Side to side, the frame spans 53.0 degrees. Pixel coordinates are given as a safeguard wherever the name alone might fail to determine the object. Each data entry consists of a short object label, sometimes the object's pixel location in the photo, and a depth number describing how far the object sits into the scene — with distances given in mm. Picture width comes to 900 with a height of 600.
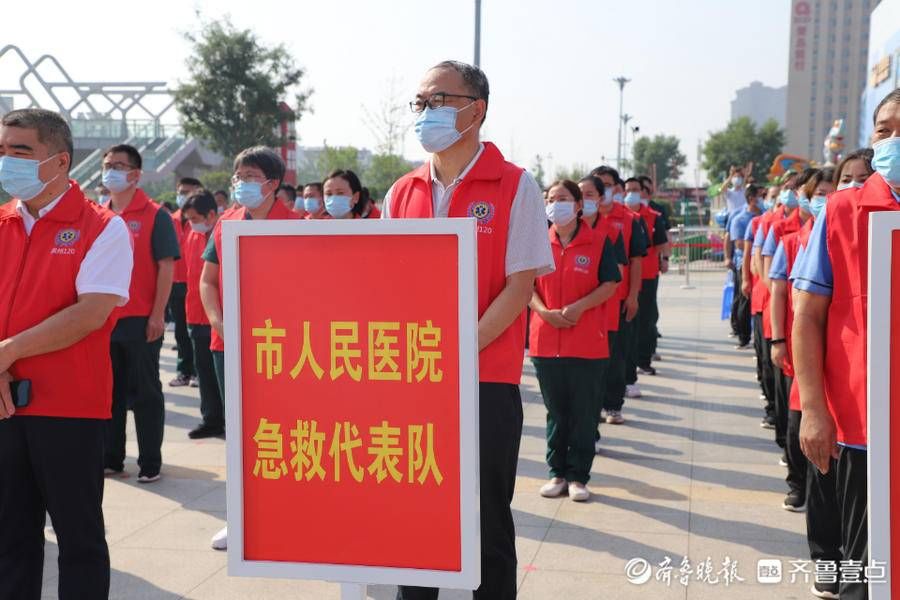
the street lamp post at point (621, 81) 50969
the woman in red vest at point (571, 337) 5121
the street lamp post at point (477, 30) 13641
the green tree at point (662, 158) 82250
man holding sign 2725
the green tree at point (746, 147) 69000
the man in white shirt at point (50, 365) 2938
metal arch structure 32125
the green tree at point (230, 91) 27703
